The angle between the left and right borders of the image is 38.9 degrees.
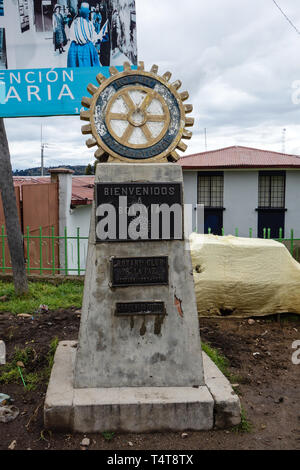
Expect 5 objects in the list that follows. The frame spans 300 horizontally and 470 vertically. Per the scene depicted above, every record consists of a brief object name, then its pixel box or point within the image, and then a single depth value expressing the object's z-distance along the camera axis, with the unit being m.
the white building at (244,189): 19.77
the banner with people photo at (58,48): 5.68
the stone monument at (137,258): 3.52
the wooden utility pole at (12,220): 6.49
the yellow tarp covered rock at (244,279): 6.19
